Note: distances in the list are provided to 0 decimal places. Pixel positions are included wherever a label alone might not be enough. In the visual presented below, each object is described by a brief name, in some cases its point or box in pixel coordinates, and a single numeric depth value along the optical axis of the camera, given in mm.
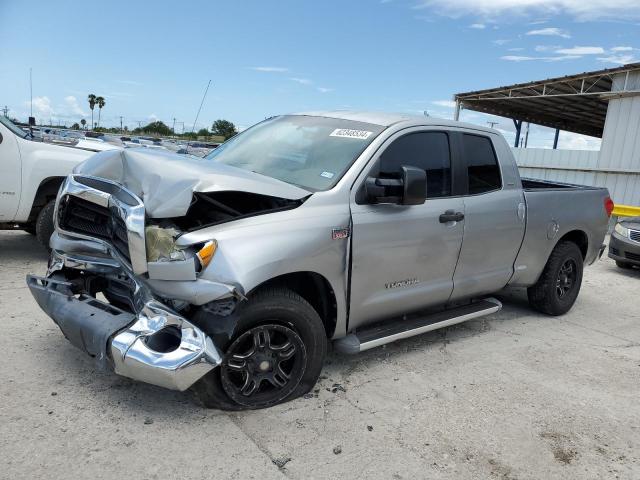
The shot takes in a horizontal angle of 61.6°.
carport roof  18422
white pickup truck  6195
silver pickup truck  2852
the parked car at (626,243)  8266
